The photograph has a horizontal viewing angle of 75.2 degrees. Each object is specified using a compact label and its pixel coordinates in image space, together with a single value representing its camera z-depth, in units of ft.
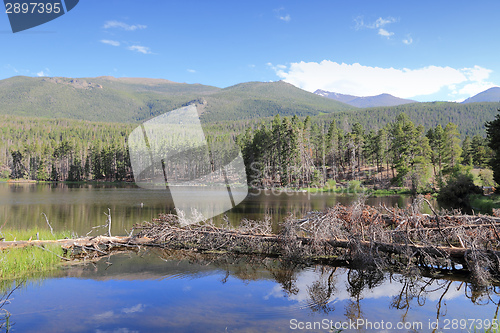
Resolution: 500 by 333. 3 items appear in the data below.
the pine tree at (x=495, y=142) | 107.76
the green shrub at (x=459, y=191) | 125.39
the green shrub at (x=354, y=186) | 214.85
